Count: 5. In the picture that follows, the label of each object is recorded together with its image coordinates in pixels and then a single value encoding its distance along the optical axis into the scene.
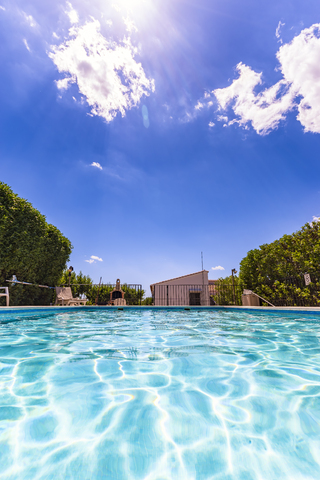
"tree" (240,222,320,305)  9.70
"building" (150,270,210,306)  18.91
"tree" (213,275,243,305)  14.76
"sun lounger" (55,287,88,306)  11.36
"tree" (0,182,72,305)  10.08
